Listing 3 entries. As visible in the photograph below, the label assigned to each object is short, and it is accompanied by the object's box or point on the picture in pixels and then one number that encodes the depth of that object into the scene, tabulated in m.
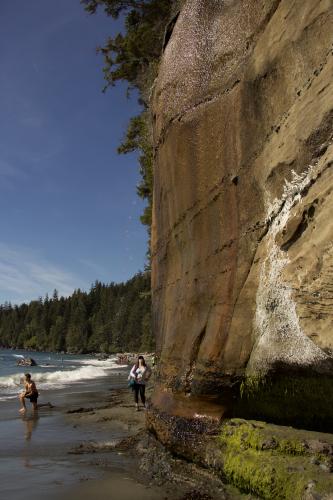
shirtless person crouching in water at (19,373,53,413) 13.95
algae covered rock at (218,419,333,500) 4.42
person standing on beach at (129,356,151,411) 12.85
